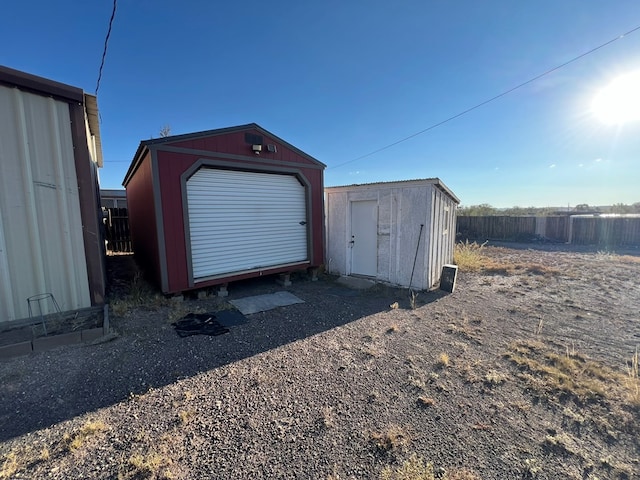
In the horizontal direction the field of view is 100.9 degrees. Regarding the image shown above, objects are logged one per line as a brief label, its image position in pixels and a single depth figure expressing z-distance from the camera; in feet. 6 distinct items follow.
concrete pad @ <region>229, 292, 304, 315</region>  16.21
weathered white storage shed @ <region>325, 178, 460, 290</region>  20.03
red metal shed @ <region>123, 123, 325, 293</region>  15.87
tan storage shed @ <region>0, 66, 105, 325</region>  11.46
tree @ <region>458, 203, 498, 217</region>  68.21
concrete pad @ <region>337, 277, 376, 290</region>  21.65
